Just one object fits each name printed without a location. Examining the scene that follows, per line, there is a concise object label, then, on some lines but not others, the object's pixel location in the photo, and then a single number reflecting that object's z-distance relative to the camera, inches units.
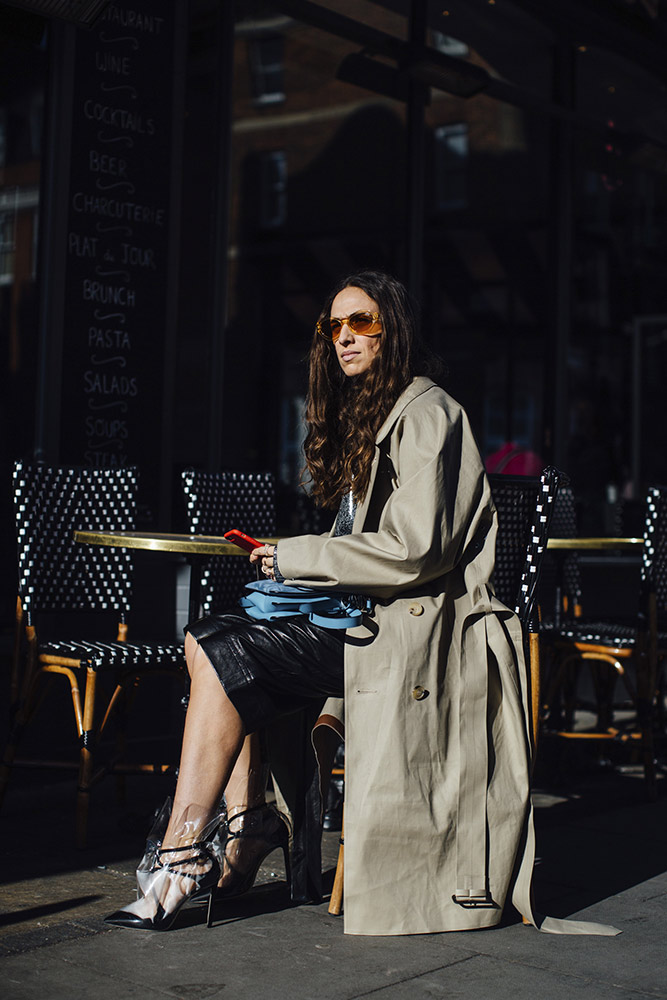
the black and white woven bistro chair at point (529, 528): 126.8
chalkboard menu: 207.9
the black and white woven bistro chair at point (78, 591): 149.5
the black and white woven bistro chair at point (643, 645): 184.2
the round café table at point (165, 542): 139.5
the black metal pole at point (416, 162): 273.3
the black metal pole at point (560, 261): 314.5
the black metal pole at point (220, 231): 235.1
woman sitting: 113.0
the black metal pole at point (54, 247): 204.4
